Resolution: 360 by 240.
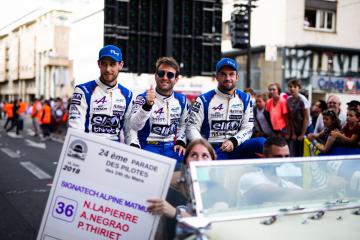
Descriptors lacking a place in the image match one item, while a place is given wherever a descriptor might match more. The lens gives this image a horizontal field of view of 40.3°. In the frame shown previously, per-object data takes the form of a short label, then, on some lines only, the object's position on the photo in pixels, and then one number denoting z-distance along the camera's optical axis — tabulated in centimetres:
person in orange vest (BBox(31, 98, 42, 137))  2162
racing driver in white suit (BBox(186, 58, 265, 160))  443
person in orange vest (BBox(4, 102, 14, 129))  2519
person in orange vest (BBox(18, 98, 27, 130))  2473
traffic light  1561
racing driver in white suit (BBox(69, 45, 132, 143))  405
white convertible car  238
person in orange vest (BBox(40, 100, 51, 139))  1969
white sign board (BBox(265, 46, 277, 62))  1942
